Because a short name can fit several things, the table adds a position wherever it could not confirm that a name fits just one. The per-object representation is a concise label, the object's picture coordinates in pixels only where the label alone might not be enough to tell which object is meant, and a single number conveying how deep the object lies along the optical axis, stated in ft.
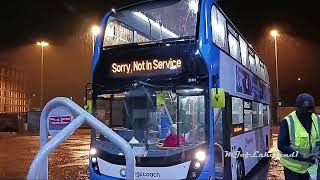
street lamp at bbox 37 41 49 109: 132.05
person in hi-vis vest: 15.52
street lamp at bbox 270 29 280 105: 122.42
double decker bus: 23.47
